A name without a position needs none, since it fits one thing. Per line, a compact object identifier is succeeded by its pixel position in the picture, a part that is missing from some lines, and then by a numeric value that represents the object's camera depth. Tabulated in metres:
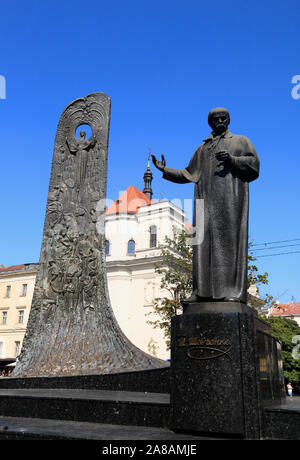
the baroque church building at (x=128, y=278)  39.88
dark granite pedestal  3.92
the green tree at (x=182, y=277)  21.31
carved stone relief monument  9.66
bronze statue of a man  4.77
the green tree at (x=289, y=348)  27.19
